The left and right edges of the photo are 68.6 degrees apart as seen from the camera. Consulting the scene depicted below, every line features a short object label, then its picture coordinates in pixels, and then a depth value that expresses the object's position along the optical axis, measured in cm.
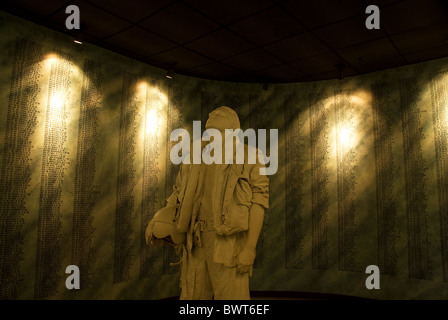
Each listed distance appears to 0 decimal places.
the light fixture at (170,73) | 482
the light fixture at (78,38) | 379
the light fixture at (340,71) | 479
